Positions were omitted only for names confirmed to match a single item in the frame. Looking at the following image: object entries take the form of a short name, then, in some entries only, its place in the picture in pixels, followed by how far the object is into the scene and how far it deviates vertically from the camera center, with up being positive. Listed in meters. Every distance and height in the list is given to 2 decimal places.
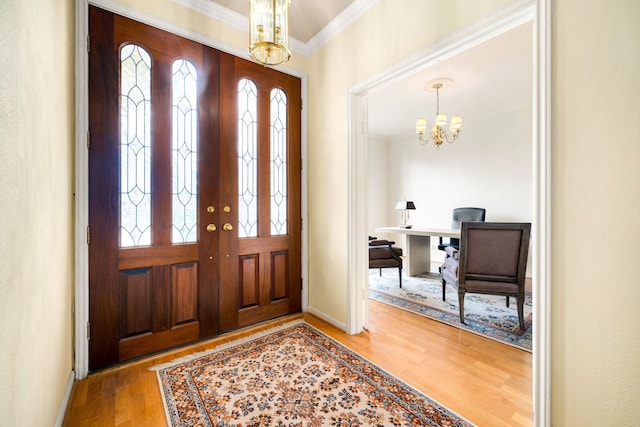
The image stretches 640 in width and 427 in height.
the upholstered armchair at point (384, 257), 3.76 -0.63
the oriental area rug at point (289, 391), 1.48 -1.10
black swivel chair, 4.71 -0.09
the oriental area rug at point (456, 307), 2.48 -1.08
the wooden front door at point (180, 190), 1.95 +0.18
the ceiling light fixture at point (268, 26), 1.52 +1.04
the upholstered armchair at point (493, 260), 2.50 -0.46
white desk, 4.29 -0.65
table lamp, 4.86 +0.09
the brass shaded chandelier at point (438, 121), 3.75 +1.28
